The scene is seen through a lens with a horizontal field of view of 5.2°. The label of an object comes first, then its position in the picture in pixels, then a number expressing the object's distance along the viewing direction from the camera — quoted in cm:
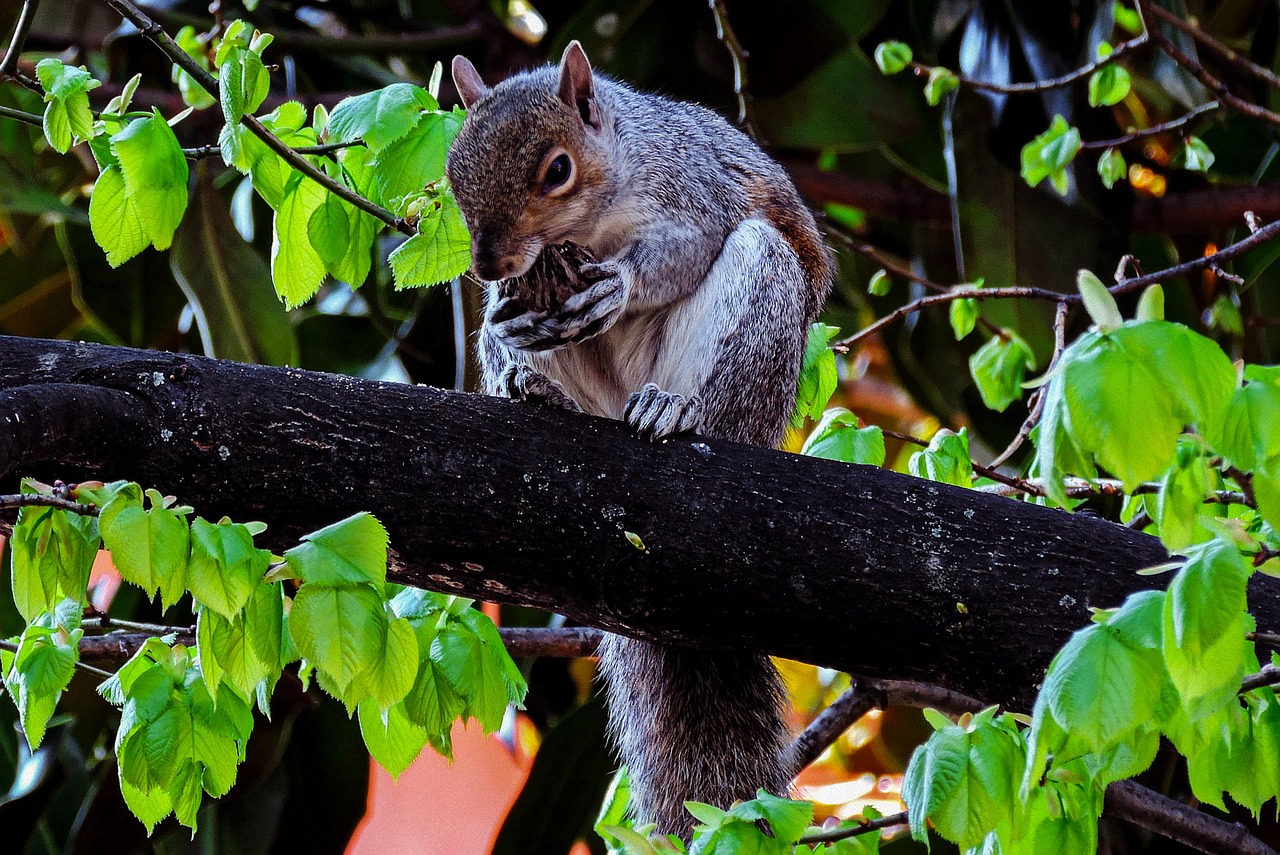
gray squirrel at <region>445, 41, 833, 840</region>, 512
